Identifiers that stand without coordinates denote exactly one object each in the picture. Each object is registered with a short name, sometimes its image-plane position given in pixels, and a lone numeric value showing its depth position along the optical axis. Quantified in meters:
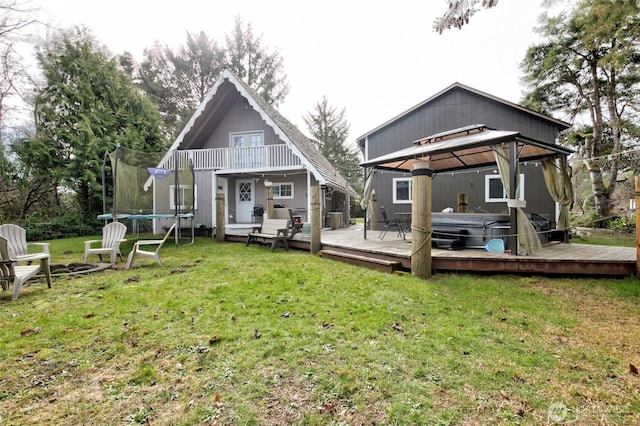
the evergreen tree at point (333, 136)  30.91
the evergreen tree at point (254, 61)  22.58
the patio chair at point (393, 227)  8.09
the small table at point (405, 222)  9.81
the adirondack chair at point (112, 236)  6.55
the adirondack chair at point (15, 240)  5.00
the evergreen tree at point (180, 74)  21.39
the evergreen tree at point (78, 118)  12.57
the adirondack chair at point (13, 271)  4.01
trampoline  8.91
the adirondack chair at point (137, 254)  5.96
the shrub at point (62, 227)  11.75
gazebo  5.00
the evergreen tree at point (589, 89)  12.27
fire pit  5.52
